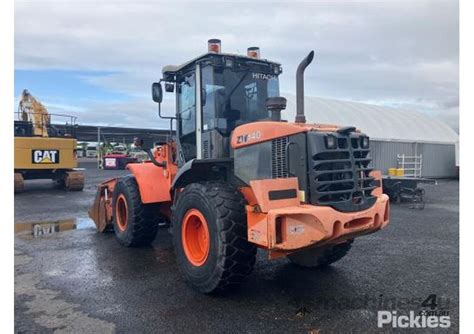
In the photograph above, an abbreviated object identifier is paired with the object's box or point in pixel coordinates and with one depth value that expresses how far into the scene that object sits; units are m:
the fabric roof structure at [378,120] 24.86
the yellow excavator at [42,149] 14.58
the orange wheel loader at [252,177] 4.00
